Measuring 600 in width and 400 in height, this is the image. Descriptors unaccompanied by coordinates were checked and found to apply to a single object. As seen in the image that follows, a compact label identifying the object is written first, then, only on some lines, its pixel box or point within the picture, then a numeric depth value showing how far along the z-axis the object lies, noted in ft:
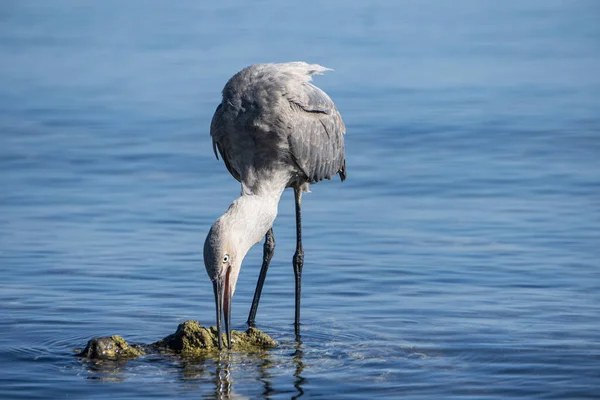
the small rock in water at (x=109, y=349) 54.75
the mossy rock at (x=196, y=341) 56.24
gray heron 62.55
